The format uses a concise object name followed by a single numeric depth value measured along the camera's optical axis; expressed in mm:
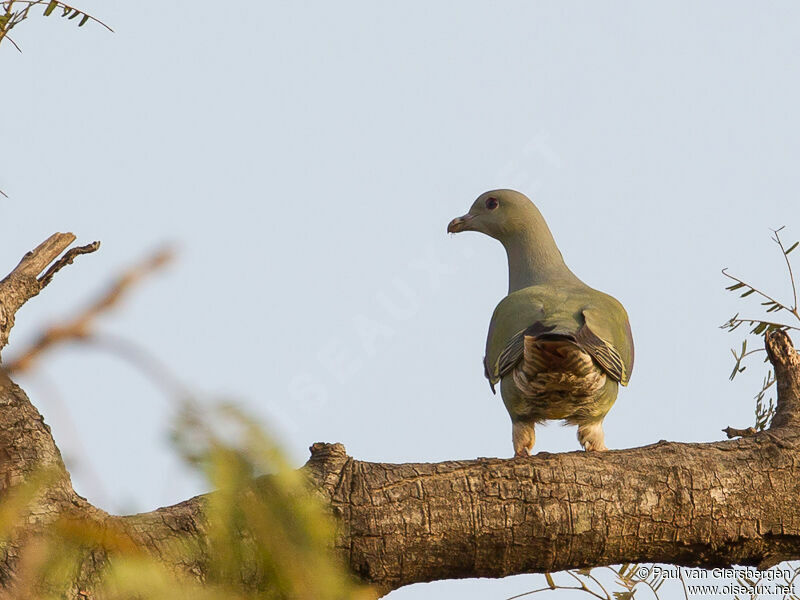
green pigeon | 9008
